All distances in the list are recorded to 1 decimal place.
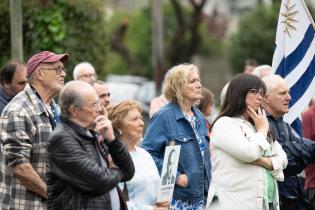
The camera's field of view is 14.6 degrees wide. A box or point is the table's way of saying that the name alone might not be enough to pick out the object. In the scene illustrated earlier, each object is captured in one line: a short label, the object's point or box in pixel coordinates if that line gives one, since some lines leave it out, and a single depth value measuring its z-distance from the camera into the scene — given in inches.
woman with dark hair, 371.1
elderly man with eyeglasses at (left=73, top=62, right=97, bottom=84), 546.6
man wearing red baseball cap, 340.3
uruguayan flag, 492.7
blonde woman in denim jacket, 413.1
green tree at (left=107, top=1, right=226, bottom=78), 1864.5
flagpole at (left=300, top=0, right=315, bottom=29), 489.0
